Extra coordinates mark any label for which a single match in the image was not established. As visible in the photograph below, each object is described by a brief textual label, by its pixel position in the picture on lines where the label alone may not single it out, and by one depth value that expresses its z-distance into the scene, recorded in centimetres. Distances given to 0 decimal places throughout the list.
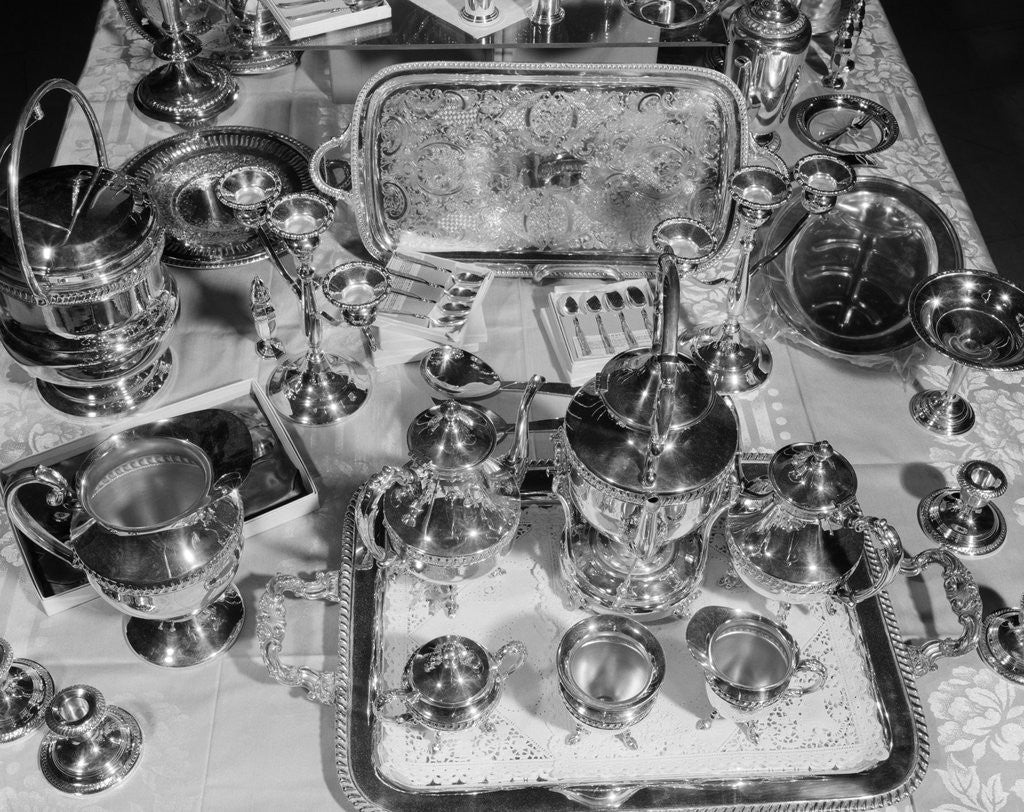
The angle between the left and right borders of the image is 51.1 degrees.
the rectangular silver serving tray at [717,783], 99
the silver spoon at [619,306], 137
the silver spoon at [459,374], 134
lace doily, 101
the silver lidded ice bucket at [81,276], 117
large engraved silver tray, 139
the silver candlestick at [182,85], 172
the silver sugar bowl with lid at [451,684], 96
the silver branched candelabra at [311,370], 129
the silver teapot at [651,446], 91
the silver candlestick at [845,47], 177
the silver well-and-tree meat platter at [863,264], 144
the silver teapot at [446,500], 103
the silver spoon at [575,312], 137
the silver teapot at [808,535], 105
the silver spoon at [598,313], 137
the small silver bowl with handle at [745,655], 99
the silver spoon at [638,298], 141
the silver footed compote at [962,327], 128
